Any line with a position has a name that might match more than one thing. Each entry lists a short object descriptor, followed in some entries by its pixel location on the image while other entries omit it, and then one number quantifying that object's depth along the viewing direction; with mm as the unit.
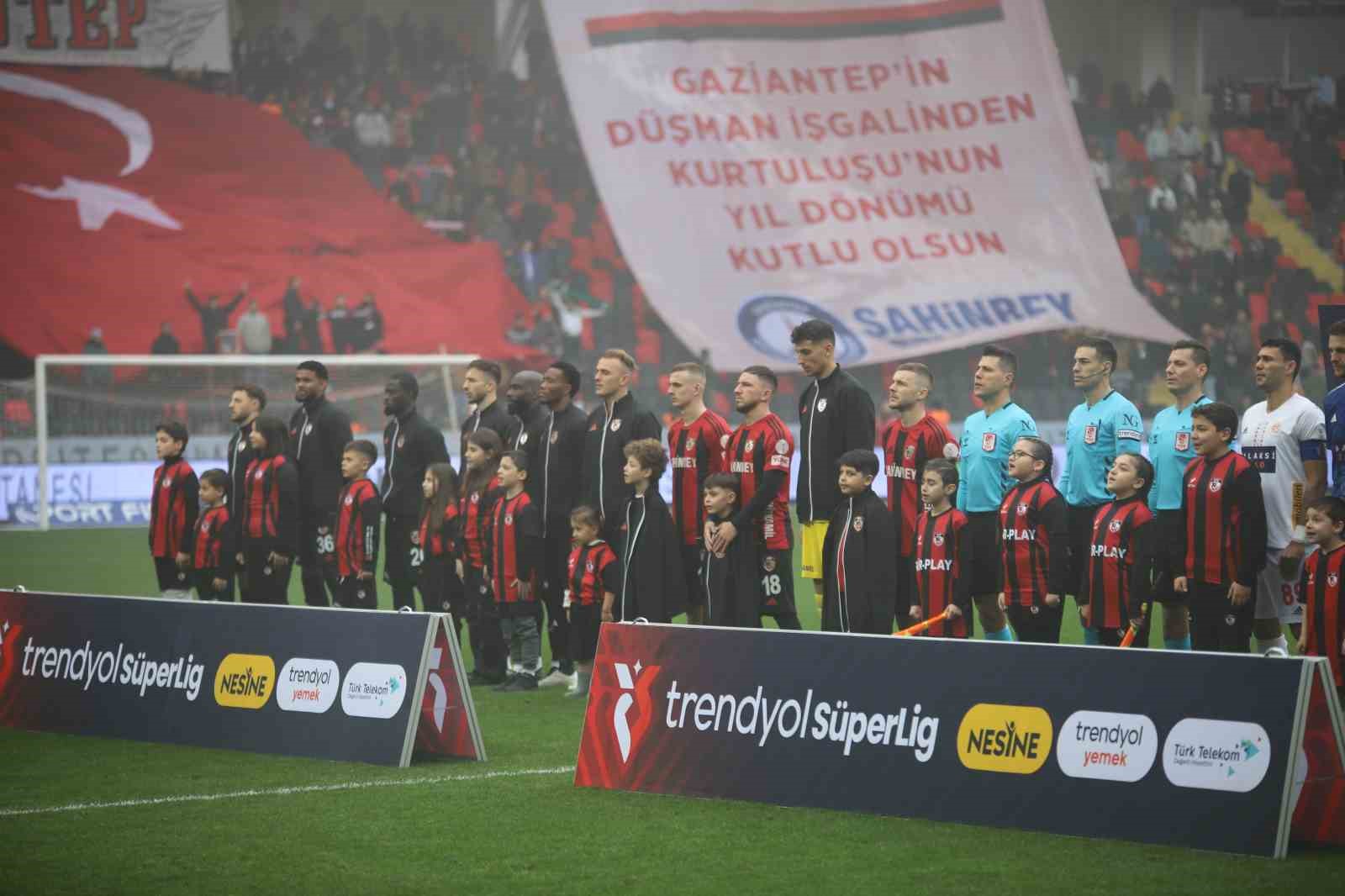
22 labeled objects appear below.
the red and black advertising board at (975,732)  11852
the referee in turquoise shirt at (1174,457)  18594
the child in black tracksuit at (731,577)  19344
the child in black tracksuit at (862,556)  18141
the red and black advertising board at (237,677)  16078
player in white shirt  18016
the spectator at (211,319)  54437
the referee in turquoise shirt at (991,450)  19625
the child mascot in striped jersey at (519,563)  21328
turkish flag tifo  54406
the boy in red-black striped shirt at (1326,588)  15320
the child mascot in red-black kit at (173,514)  24750
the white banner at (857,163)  59312
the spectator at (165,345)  53031
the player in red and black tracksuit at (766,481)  19516
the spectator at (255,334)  54000
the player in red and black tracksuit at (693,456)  20344
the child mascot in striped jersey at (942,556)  18453
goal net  44906
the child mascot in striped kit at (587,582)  20609
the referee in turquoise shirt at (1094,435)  19828
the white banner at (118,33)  55844
